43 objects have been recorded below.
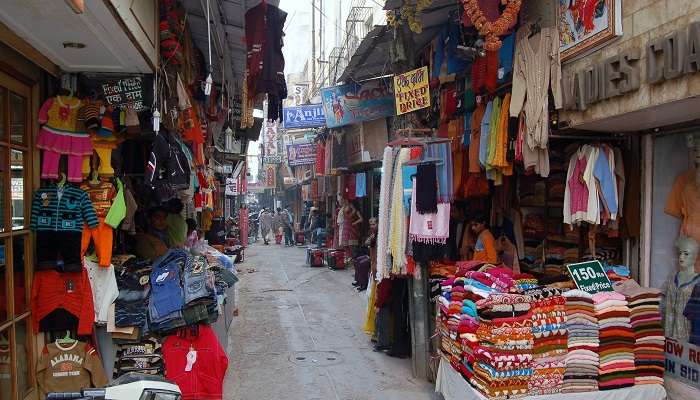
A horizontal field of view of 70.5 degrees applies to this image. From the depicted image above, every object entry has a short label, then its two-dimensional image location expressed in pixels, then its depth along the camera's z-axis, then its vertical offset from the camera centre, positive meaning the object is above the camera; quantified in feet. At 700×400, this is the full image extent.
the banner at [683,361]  15.23 -5.23
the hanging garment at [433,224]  18.88 -1.06
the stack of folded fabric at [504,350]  14.78 -4.63
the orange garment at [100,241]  15.25 -1.38
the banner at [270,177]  116.67 +4.62
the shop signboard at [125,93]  16.07 +3.36
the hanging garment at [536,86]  17.06 +3.88
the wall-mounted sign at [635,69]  12.00 +3.53
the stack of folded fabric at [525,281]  17.05 -3.07
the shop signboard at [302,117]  44.70 +7.19
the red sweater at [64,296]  14.67 -3.01
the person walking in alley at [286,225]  82.43 -4.84
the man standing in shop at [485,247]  22.77 -2.36
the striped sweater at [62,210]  14.37 -0.42
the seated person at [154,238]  20.56 -1.80
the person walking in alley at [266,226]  87.30 -5.29
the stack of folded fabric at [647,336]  15.90 -4.51
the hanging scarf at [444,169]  19.04 +1.06
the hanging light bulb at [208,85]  19.26 +4.38
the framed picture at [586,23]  14.73 +5.47
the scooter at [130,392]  8.26 -3.33
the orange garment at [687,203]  15.53 -0.23
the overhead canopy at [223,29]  21.65 +8.39
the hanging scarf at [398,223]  19.79 -1.07
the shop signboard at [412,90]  21.27 +4.66
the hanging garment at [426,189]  18.65 +0.27
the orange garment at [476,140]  21.24 +2.42
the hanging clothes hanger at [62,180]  14.92 +0.49
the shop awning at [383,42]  23.14 +8.73
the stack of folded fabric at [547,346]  15.23 -4.65
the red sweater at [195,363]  16.61 -5.66
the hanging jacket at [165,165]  16.44 +1.07
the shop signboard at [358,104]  36.86 +6.88
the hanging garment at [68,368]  14.82 -5.25
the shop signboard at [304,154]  70.33 +6.06
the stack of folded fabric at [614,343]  15.76 -4.71
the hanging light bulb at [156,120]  15.87 +2.44
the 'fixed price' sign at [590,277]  16.71 -2.76
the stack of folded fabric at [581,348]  15.61 -4.82
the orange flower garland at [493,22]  17.11 +6.13
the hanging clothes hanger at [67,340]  15.14 -4.40
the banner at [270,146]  117.29 +12.86
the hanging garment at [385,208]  20.57 -0.49
